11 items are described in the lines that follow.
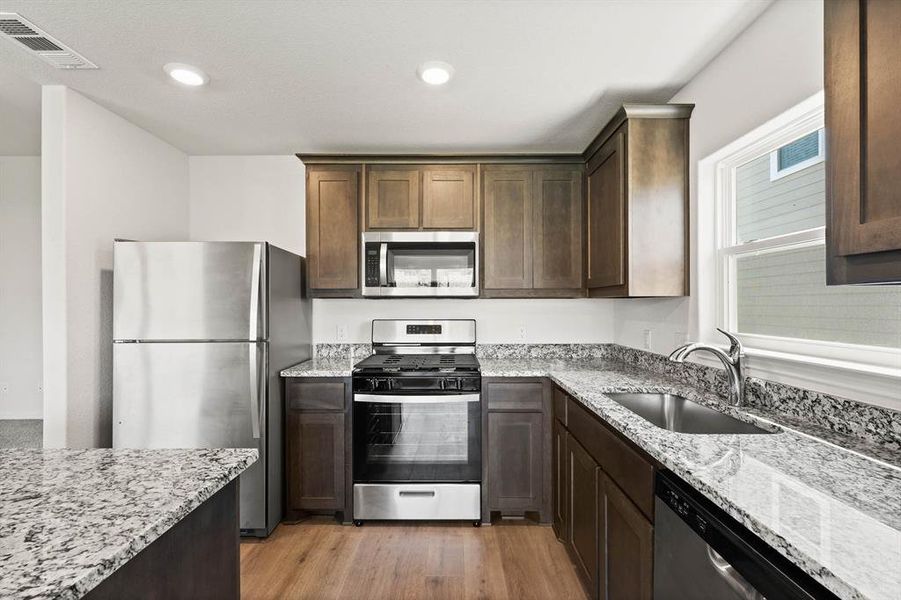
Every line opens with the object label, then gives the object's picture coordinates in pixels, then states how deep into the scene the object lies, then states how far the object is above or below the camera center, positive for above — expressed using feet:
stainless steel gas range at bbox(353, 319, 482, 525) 8.59 -2.92
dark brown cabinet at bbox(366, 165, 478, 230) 9.89 +2.42
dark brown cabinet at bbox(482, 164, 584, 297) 9.91 +1.76
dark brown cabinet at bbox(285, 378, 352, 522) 8.68 -2.99
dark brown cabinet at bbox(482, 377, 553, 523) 8.61 -3.00
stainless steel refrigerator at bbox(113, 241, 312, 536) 7.82 -0.82
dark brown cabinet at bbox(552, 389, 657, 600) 4.54 -2.73
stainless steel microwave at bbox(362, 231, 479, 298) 9.73 +0.85
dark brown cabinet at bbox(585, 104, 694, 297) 7.29 +1.73
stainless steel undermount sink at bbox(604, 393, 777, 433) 5.55 -1.63
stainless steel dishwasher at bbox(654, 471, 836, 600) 2.64 -1.88
